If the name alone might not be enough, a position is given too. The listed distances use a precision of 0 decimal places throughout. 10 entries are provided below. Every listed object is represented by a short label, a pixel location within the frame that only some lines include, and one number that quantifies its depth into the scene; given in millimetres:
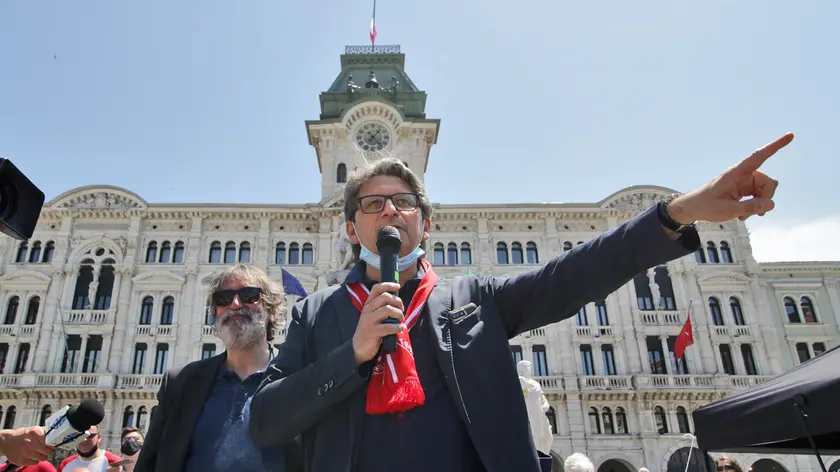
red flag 23578
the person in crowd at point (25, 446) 3145
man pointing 1782
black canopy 3029
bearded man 2947
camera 3066
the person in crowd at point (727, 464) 6820
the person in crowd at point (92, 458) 6145
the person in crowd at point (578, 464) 5891
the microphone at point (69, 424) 3123
